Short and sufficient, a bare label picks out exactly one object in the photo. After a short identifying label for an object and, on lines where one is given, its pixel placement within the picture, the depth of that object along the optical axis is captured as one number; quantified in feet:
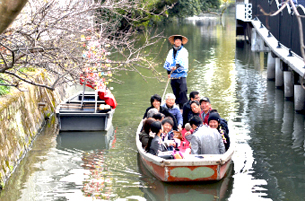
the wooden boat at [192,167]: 46.73
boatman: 70.08
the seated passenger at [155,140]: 49.88
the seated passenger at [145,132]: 52.61
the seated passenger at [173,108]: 61.52
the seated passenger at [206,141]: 48.95
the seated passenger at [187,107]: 61.82
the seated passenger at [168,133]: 53.06
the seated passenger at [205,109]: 58.54
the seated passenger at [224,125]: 54.12
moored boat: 72.38
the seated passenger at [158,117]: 55.77
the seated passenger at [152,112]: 59.16
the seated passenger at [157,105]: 61.19
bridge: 82.99
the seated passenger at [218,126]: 50.92
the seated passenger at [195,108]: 59.11
